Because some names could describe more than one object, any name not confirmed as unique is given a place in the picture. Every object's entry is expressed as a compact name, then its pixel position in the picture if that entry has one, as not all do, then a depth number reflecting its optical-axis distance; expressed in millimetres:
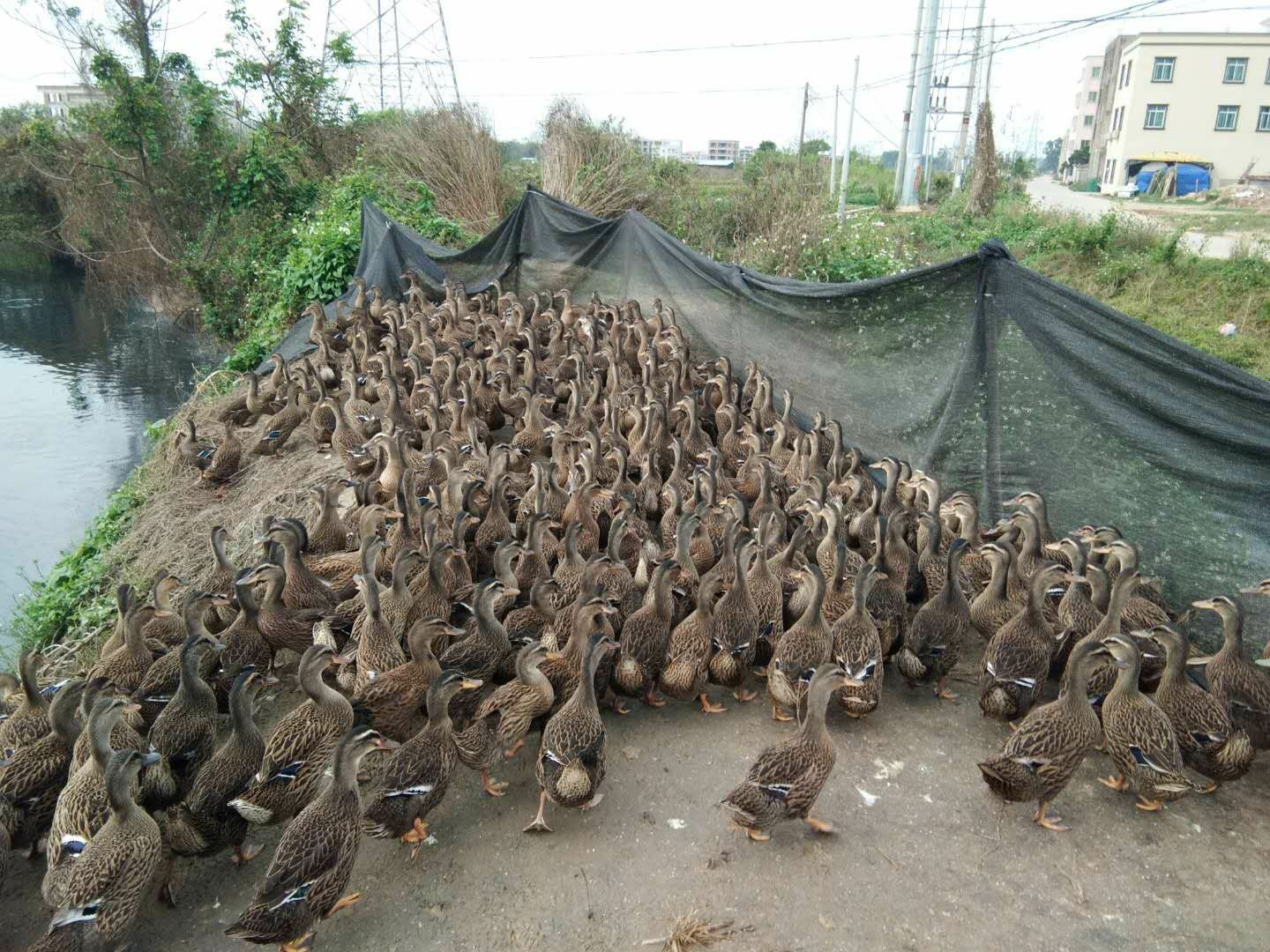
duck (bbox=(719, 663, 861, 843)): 4191
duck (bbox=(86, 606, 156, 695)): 5098
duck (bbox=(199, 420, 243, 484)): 8531
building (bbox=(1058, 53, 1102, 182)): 63688
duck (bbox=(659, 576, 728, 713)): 5230
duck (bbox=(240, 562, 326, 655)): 5367
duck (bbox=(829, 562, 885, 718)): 5016
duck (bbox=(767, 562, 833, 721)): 5035
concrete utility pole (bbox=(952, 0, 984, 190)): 31831
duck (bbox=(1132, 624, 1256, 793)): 4484
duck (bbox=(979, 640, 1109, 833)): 4312
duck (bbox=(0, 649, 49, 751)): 4641
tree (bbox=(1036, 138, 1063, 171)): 86638
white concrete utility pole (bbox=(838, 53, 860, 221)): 21733
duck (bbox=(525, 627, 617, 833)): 4359
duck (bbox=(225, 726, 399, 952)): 3549
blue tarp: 35250
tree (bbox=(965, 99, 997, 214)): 24297
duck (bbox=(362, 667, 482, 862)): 4145
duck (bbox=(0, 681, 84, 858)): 4250
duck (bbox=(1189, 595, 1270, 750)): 4719
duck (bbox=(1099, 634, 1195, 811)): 4367
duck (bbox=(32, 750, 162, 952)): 3521
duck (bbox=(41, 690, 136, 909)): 3826
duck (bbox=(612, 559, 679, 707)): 5172
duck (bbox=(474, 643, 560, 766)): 4715
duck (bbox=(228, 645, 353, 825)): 4109
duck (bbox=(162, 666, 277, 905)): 4059
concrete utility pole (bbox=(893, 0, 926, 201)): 25344
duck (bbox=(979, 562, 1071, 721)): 5016
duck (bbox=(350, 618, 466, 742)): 4777
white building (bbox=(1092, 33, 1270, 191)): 40875
